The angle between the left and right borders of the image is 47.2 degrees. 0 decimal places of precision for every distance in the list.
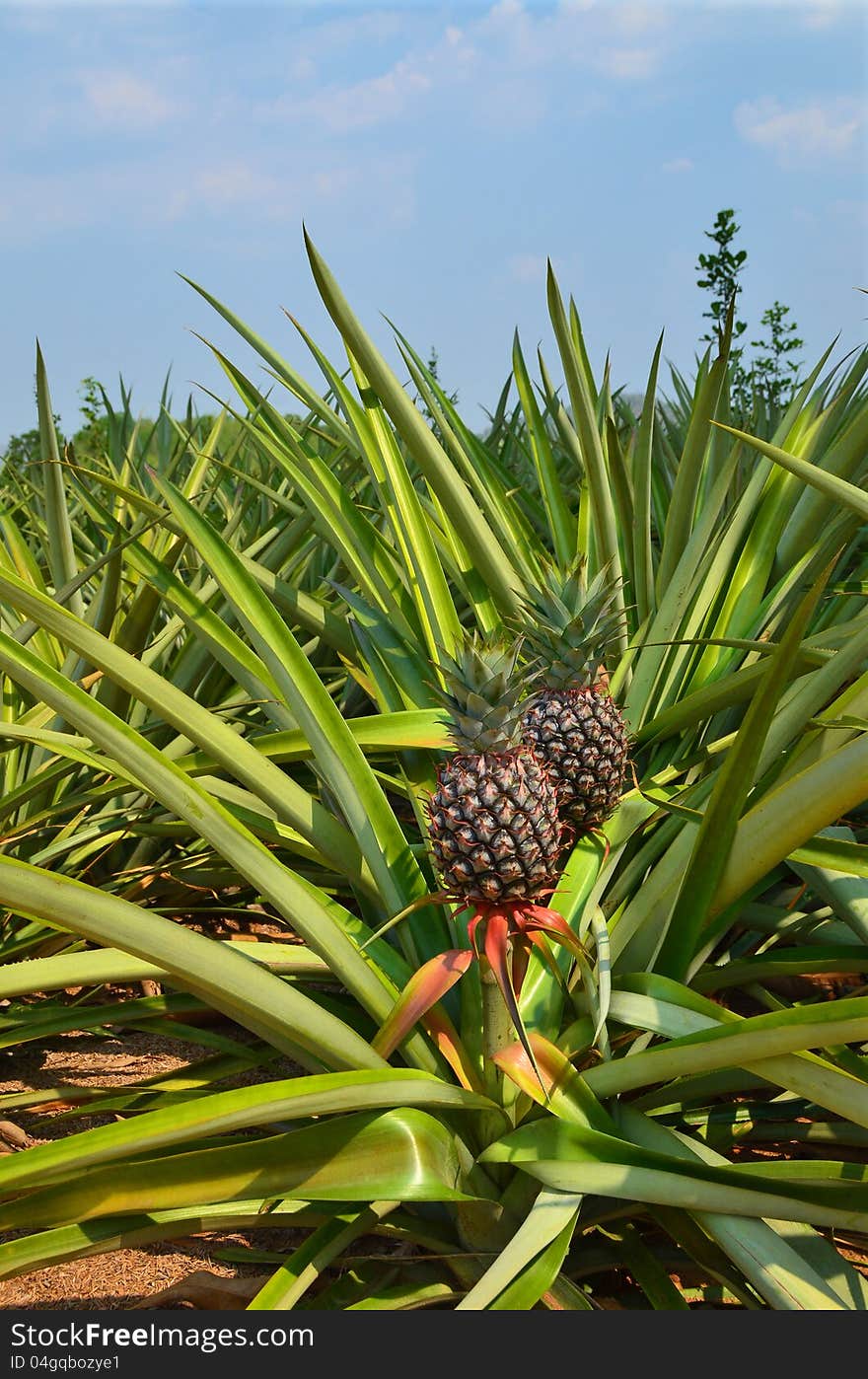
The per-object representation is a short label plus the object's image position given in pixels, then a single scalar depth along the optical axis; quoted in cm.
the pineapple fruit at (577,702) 134
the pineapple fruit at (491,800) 100
